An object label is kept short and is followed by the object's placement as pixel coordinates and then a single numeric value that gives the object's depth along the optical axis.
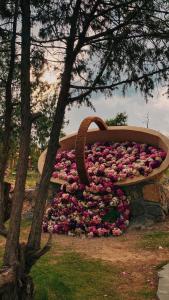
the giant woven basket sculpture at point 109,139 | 12.90
